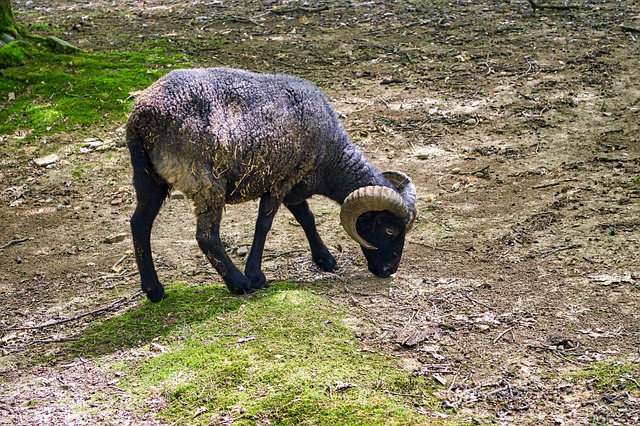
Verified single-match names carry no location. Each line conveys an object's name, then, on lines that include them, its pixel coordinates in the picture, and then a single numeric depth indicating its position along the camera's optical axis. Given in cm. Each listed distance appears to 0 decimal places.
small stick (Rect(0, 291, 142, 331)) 869
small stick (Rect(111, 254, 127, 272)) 1029
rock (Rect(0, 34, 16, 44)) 1700
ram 847
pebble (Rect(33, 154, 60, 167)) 1355
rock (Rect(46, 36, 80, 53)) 1720
